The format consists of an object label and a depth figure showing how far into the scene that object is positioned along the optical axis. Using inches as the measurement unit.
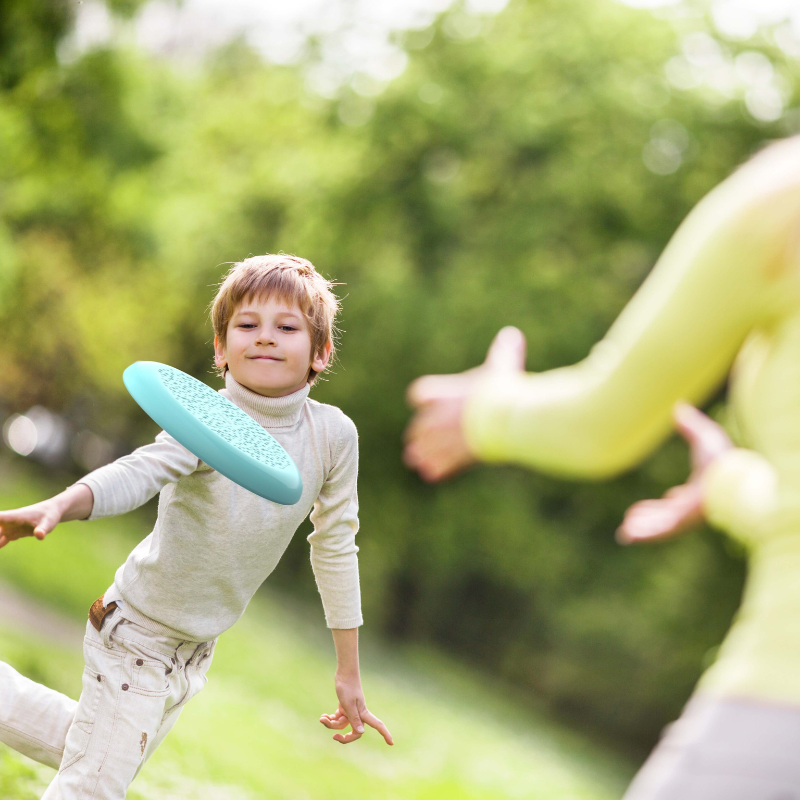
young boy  124.6
